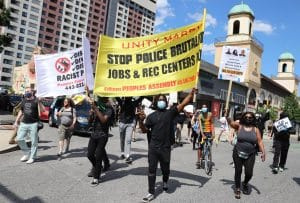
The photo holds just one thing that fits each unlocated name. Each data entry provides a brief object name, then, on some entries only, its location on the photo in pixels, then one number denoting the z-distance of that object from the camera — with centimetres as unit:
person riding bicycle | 559
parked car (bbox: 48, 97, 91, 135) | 914
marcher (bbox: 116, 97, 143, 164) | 561
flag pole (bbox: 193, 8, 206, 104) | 413
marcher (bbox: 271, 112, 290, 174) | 632
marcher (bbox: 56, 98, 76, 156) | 592
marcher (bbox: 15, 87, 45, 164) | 515
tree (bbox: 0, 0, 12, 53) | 1301
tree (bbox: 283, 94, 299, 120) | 4001
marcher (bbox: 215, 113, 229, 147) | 1151
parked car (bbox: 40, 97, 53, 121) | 1155
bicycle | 535
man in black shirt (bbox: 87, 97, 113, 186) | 419
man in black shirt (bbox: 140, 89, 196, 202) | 380
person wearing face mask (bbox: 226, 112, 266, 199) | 416
